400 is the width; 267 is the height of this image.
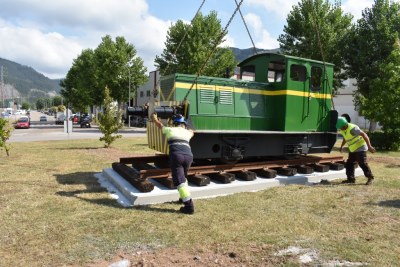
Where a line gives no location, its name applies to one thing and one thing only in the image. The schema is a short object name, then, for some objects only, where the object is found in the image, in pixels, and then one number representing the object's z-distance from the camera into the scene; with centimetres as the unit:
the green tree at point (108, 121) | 1826
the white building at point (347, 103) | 5019
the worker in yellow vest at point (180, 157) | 650
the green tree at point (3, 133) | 1401
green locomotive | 866
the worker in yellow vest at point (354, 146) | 923
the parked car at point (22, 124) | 4425
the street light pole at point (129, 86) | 4667
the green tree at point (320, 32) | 2942
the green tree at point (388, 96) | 1877
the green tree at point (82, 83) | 5216
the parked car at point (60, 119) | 5603
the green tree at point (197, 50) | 3587
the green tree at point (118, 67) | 4775
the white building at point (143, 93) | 5972
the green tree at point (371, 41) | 2667
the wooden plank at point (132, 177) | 725
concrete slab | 713
